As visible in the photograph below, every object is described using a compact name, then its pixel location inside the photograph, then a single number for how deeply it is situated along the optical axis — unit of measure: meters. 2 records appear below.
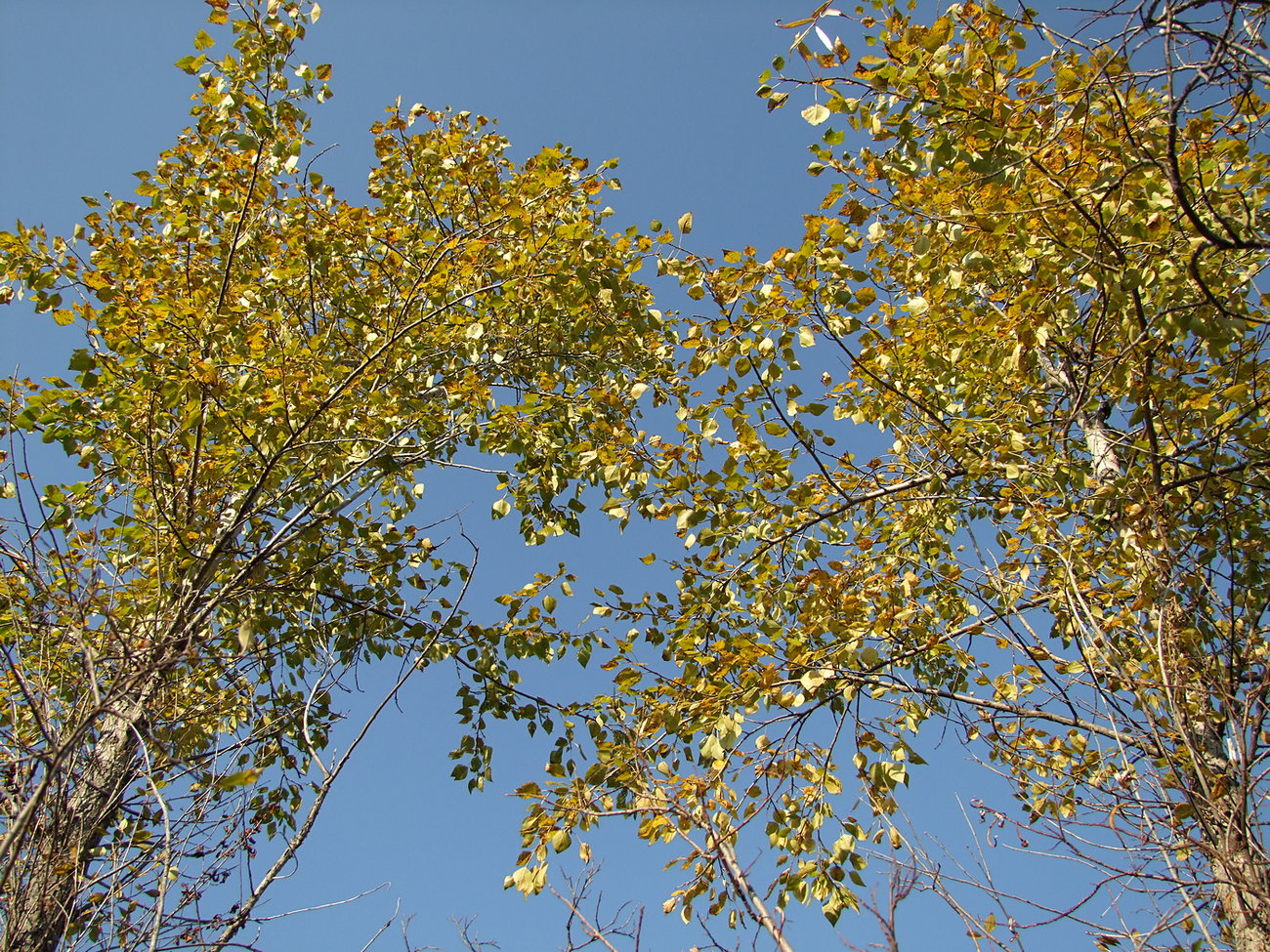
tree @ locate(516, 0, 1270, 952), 2.73
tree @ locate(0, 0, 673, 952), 2.79
